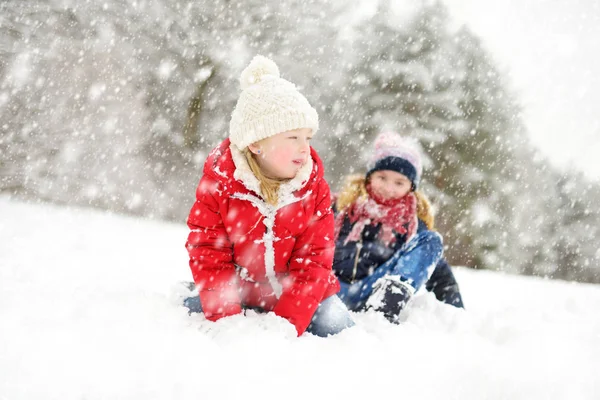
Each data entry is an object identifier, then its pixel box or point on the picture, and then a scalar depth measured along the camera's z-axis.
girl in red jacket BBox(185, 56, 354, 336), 1.98
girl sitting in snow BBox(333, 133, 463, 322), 2.75
